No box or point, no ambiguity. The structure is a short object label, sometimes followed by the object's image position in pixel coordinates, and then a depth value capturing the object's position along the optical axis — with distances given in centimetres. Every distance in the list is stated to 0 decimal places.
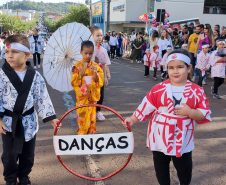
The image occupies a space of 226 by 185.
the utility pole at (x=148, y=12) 1949
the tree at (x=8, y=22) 6462
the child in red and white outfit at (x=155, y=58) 1084
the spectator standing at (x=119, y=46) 1979
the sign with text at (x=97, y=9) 5145
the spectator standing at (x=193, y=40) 1080
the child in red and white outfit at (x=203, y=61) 851
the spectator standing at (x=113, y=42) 1955
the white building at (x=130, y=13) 3812
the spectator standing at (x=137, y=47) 1688
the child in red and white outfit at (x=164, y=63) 1044
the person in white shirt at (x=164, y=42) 1134
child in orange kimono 422
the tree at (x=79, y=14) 6356
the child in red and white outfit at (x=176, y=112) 247
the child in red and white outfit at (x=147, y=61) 1103
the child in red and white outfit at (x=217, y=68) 740
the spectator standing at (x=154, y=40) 1299
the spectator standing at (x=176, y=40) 1287
